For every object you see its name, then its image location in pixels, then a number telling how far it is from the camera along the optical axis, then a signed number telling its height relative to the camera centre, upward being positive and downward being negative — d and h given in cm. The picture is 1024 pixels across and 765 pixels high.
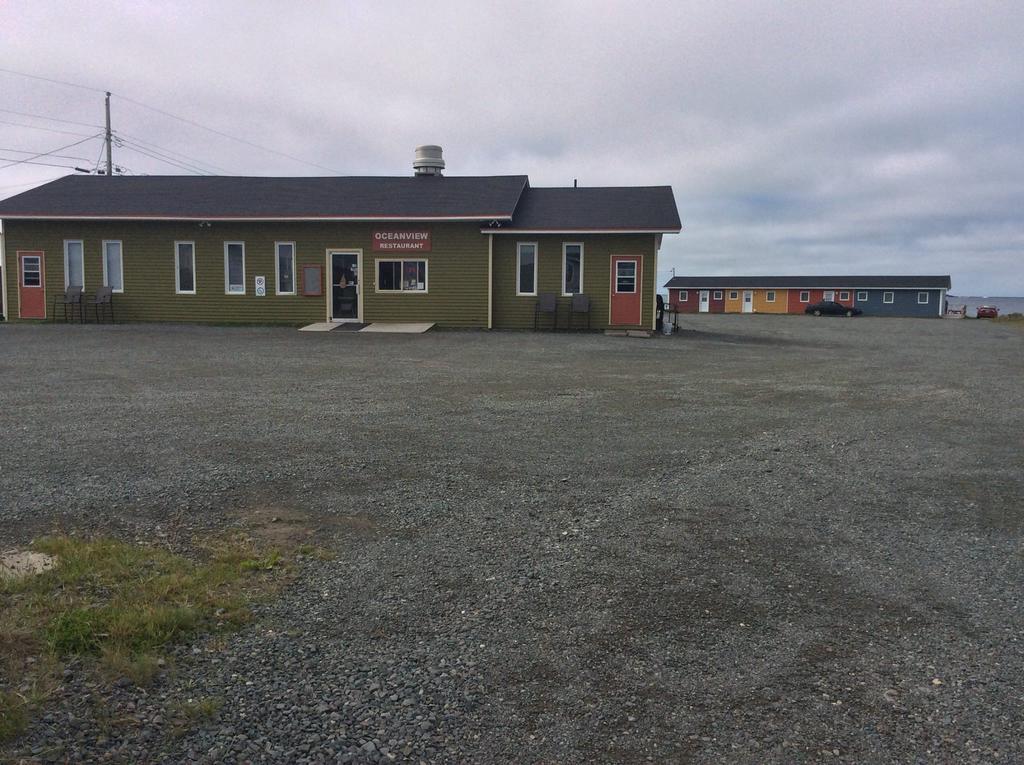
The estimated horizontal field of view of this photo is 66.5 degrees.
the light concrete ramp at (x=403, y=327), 2072 -66
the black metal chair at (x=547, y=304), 2208 +2
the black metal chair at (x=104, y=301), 2267 -3
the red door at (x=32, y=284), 2292 +44
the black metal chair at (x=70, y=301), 2267 -4
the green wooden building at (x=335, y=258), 2206 +128
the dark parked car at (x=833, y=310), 5900 -16
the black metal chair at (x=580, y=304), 2197 +3
